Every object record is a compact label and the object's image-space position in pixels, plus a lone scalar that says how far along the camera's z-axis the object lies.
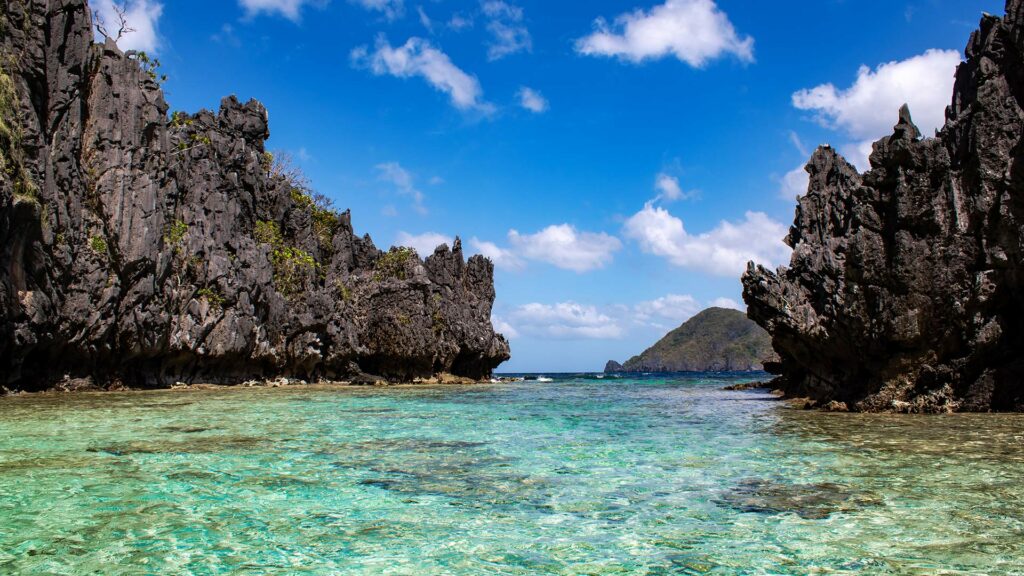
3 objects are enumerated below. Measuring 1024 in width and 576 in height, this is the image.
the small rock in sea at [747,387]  50.31
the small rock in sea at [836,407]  22.99
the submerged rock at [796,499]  8.27
